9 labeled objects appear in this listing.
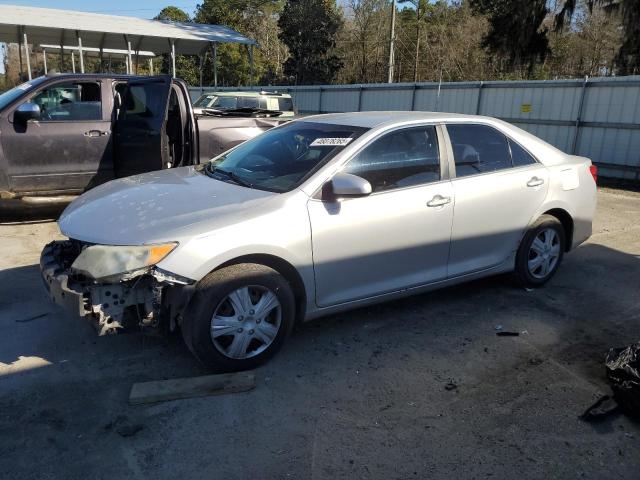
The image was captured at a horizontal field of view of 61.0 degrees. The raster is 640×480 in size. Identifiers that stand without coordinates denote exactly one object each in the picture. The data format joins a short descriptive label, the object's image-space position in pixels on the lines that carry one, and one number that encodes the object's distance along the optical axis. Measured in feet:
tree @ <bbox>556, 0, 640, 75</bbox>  56.34
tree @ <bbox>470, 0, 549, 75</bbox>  64.08
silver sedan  10.34
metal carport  58.89
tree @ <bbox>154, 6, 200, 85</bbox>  132.57
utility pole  87.15
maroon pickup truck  21.06
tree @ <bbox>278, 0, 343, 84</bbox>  112.27
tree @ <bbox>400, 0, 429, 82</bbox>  103.10
